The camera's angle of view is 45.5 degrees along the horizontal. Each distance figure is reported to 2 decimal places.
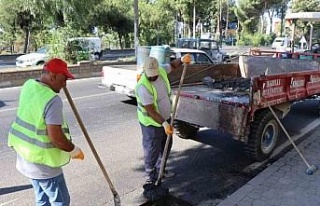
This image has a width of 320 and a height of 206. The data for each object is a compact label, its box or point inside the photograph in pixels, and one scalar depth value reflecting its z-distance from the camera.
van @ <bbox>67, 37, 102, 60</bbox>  17.19
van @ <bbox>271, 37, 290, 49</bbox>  37.80
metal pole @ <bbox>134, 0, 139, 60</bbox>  19.75
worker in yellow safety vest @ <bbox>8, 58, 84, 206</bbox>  2.70
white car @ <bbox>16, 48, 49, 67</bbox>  18.66
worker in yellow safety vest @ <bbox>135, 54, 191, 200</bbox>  4.12
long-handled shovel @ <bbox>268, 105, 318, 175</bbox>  5.04
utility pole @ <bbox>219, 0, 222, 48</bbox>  51.14
